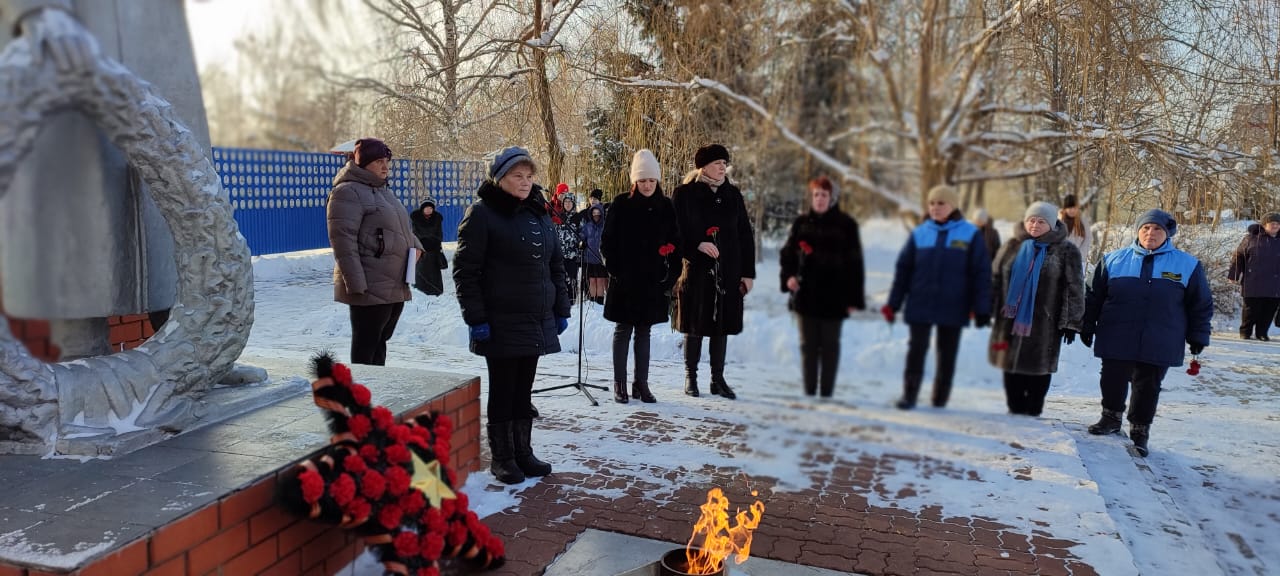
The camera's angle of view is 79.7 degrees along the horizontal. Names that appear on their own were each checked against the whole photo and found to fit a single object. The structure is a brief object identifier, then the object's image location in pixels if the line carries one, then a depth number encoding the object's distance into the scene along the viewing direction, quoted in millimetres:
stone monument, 2016
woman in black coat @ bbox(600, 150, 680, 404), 4625
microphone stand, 5426
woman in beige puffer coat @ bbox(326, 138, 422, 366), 3965
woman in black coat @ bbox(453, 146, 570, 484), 3438
